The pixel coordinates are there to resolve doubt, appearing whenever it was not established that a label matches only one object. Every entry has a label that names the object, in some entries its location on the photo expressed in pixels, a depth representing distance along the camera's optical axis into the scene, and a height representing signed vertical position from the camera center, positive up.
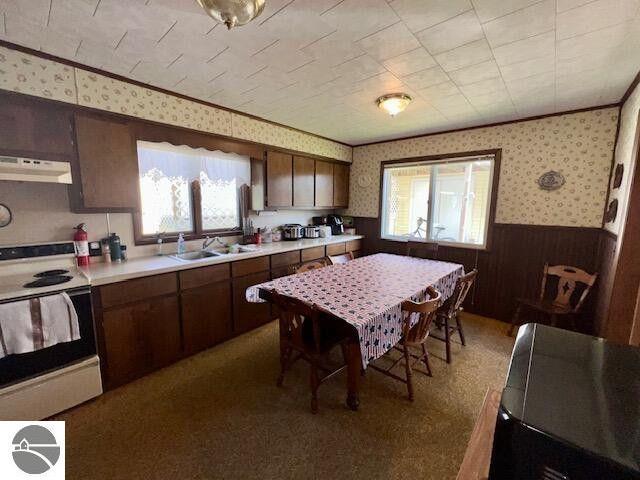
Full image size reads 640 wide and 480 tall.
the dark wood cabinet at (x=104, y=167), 2.00 +0.29
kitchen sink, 2.63 -0.50
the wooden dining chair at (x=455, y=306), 2.21 -0.86
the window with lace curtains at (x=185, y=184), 2.57 +0.22
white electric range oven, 1.56 -0.95
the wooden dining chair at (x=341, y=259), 2.87 -0.57
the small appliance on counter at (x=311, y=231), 4.01 -0.36
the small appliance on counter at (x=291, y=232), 3.75 -0.36
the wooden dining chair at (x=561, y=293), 2.58 -0.86
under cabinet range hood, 1.65 +0.22
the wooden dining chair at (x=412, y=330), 1.87 -0.88
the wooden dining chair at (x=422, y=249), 3.37 -0.54
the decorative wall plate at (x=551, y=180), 2.83 +0.31
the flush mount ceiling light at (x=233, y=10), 1.08 +0.80
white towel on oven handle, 1.48 -0.70
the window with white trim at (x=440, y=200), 3.42 +0.11
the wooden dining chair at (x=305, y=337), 1.66 -0.91
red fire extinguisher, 2.09 -0.31
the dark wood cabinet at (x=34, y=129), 1.70 +0.49
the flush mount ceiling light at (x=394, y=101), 2.36 +0.93
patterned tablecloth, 1.59 -0.61
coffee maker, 4.40 -0.28
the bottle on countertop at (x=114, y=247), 2.28 -0.36
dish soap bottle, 2.71 -0.40
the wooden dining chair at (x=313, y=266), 2.46 -0.57
